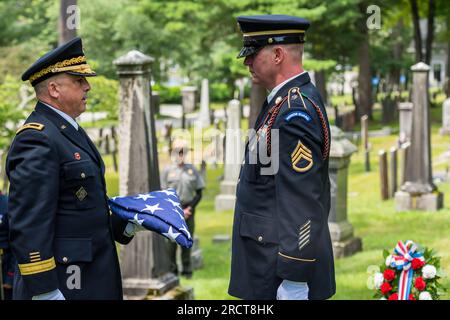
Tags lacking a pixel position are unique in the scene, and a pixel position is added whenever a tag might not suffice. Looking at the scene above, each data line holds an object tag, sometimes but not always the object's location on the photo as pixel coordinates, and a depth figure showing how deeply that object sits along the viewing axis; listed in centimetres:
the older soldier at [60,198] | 470
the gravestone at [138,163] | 912
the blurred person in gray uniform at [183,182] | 1259
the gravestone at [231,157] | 2036
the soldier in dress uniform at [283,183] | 471
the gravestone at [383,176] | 1839
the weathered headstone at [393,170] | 1866
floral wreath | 732
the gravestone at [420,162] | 1622
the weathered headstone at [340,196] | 1282
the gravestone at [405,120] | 2450
